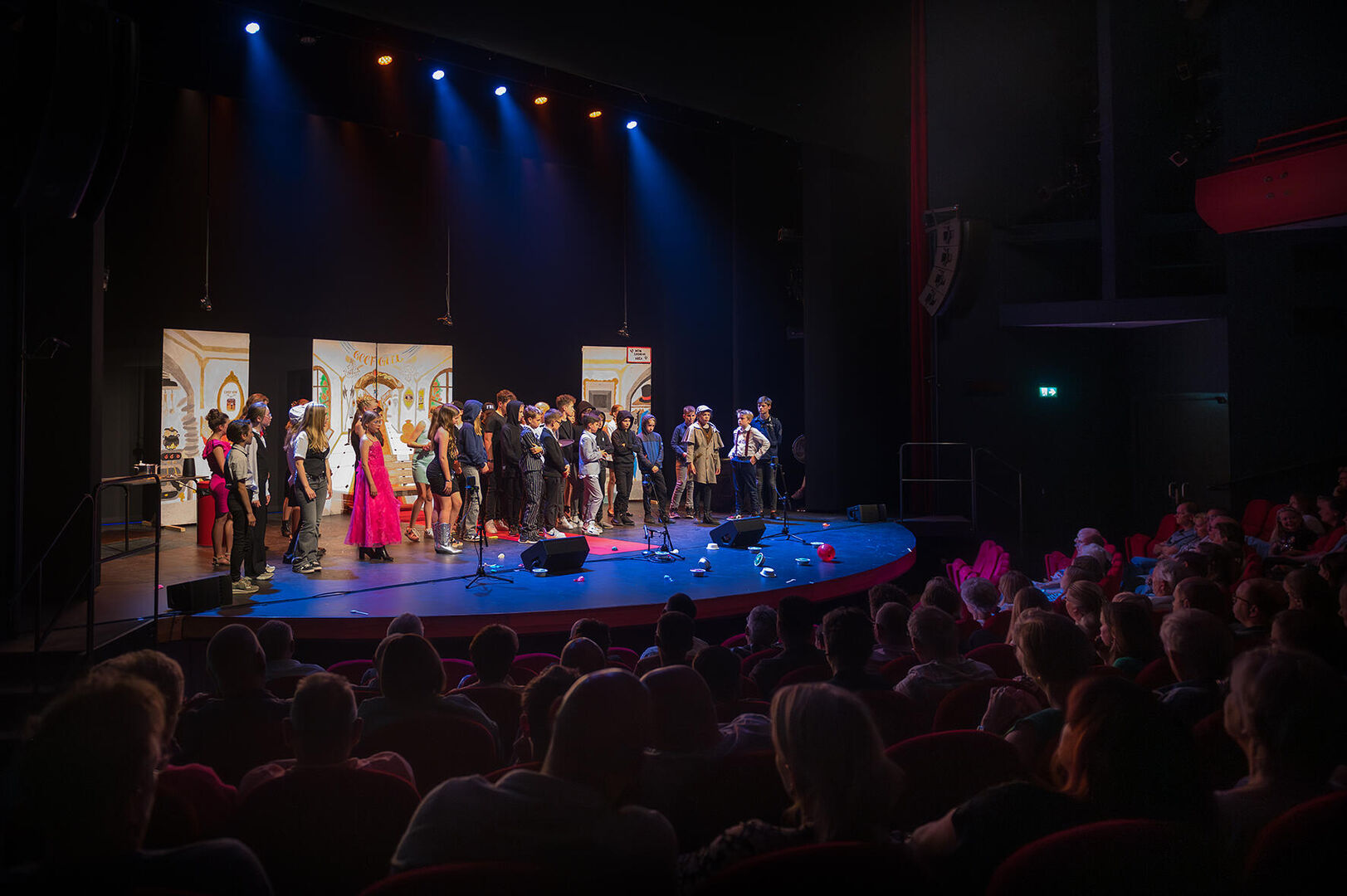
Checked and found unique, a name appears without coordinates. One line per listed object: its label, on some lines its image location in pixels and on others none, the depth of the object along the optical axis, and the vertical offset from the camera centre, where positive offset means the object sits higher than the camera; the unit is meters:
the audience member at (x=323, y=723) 2.52 -0.75
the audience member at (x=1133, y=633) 3.87 -0.77
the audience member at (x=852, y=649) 3.58 -0.78
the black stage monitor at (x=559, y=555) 8.76 -0.96
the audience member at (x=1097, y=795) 1.94 -0.76
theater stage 6.93 -1.19
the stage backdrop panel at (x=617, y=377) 16.83 +1.57
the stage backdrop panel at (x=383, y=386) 14.10 +1.21
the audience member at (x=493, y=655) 3.90 -0.87
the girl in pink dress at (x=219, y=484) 8.73 -0.23
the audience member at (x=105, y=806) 1.59 -0.64
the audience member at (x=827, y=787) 1.85 -0.70
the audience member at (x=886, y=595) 5.09 -0.81
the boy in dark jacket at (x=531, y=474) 11.40 -0.19
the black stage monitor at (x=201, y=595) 6.77 -1.05
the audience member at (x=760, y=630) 5.03 -0.98
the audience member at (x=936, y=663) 3.62 -0.87
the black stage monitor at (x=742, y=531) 10.33 -0.87
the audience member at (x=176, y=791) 2.24 -0.91
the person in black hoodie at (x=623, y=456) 12.94 +0.03
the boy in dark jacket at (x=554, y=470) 11.62 -0.15
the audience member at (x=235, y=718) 3.34 -0.99
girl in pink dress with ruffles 9.07 -0.55
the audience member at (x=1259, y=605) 4.38 -0.74
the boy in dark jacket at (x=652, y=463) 12.87 -0.07
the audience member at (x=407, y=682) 3.23 -0.82
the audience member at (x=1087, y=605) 4.54 -0.77
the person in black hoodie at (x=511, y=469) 11.52 -0.13
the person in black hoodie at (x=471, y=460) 10.18 -0.02
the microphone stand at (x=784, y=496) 11.98 -0.64
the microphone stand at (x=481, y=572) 8.39 -1.10
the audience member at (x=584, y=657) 4.00 -0.90
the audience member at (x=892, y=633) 4.55 -0.90
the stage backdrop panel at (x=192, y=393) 12.60 +0.97
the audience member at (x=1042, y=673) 2.93 -0.76
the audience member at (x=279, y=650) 4.19 -0.92
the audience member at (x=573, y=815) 1.84 -0.76
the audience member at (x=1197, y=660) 3.07 -0.73
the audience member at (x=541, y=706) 3.11 -0.88
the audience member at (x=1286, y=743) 2.16 -0.71
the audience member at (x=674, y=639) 4.14 -0.85
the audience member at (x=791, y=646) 4.20 -0.92
